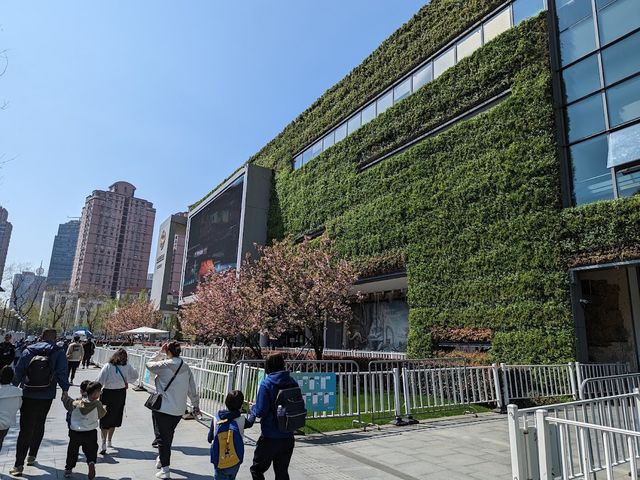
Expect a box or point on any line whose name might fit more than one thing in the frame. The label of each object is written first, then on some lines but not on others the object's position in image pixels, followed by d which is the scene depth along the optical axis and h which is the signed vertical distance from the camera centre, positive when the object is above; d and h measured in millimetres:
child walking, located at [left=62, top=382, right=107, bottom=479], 5559 -1131
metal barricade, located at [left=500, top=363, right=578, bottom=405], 11414 -718
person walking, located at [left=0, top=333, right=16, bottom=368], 12268 -515
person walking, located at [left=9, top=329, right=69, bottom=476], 5863 -675
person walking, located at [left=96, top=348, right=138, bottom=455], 6855 -817
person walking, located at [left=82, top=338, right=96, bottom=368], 22266 -771
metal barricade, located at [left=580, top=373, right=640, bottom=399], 11342 -719
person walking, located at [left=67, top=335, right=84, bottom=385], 13359 -463
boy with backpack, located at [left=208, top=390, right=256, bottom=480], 4512 -975
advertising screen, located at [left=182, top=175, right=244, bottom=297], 34719 +8915
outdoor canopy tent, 28562 +548
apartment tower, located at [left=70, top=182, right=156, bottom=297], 122625 +26982
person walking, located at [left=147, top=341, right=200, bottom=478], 5656 -704
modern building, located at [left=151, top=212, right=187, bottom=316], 51781 +8813
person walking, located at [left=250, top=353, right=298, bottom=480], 4512 -950
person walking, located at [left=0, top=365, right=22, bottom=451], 5363 -784
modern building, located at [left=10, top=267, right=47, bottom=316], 44944 +6663
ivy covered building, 13258 +6076
